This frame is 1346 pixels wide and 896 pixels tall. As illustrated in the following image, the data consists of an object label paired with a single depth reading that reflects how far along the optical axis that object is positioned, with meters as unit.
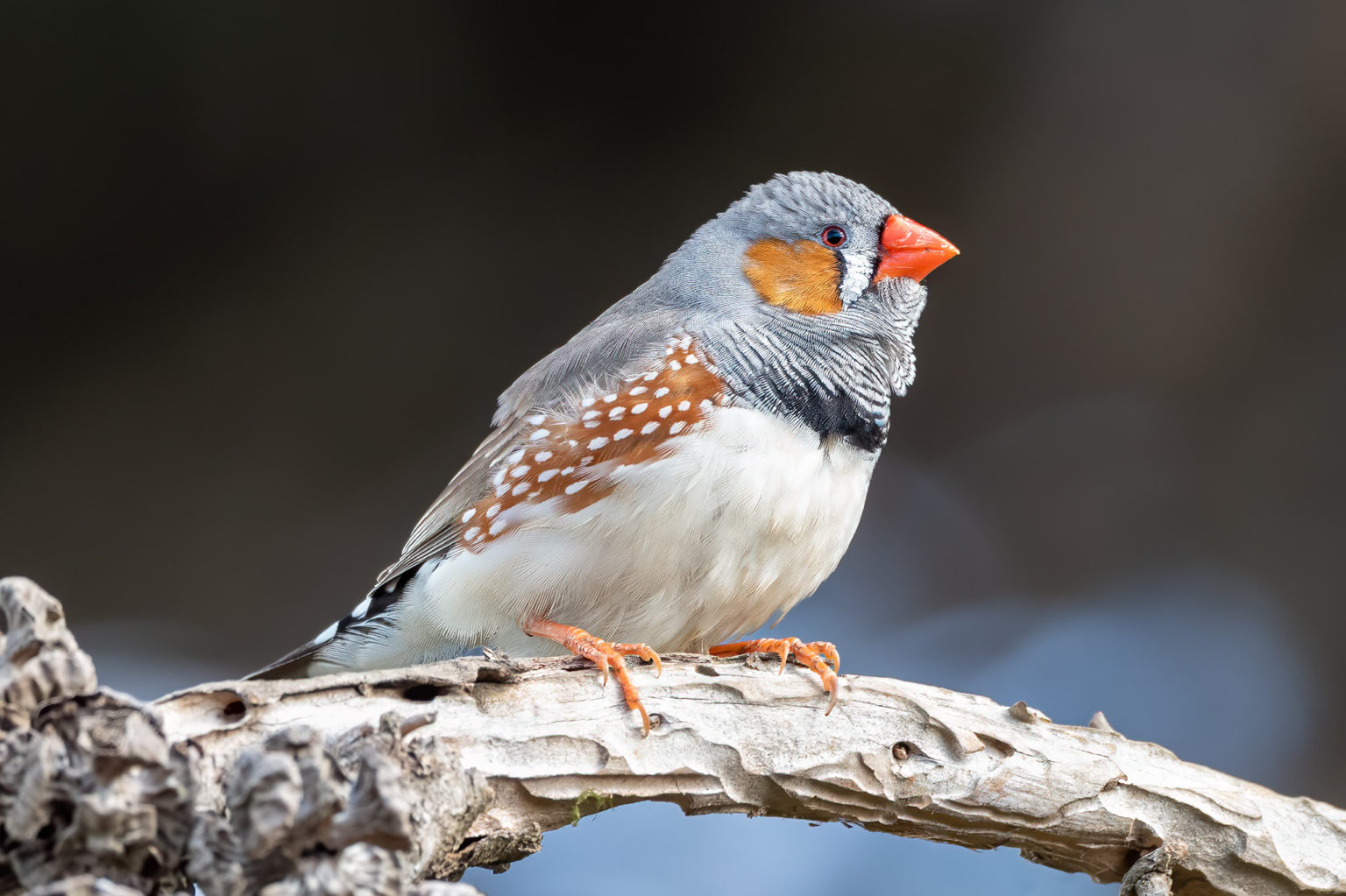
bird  2.89
